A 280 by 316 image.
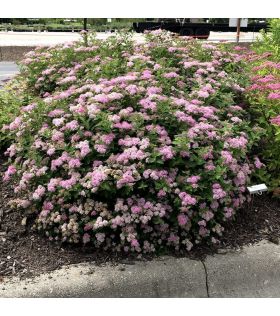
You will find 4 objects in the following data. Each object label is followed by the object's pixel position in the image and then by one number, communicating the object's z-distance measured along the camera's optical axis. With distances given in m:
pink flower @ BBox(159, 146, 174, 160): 2.18
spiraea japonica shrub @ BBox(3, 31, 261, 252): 2.16
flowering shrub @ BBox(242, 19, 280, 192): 2.78
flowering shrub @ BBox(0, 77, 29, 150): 3.04
